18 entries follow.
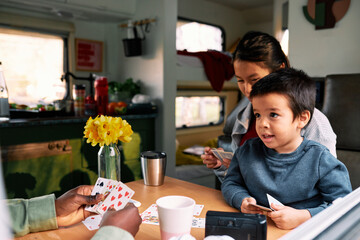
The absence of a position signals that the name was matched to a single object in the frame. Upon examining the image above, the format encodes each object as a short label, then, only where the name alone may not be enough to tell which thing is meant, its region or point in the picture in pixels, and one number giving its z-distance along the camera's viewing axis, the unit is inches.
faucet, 128.0
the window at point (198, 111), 211.9
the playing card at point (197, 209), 42.2
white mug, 29.5
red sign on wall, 139.3
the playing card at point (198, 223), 37.6
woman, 56.4
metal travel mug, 55.4
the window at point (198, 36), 217.6
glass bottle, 97.5
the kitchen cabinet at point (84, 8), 113.9
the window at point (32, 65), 121.3
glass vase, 47.4
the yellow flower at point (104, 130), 45.2
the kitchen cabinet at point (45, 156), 95.3
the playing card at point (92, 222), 37.7
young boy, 40.5
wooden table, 35.7
